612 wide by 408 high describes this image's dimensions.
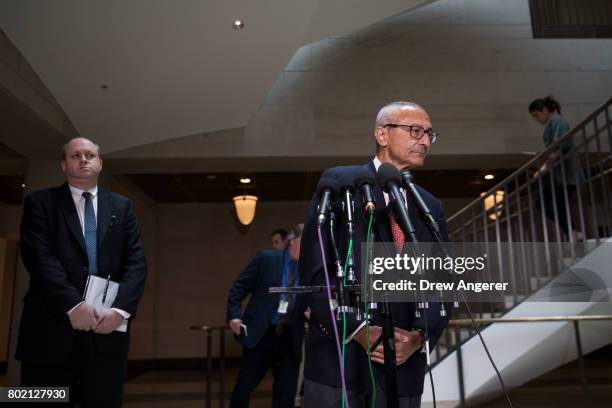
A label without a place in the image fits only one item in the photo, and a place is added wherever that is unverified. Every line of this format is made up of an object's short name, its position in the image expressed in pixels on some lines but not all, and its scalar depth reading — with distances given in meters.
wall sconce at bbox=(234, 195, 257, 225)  7.89
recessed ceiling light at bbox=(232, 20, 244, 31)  4.61
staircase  1.41
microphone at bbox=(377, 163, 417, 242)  1.13
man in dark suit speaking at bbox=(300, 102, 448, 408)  1.30
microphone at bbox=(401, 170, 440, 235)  1.14
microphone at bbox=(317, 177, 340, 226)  1.17
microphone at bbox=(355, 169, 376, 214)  1.19
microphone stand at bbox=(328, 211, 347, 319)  1.14
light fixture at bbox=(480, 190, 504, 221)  7.30
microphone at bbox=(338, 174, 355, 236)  1.18
